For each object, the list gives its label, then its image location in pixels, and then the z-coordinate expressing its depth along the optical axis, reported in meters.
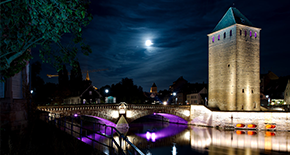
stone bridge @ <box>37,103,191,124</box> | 28.83
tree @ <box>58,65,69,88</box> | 63.38
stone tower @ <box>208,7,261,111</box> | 39.69
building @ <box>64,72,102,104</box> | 48.47
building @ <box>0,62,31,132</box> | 11.32
